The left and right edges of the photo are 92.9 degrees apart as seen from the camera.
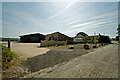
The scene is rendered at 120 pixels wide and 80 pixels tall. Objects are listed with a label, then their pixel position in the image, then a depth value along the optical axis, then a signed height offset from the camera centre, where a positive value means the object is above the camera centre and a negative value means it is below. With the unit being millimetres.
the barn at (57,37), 22016 +1376
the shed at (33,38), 28719 +1053
